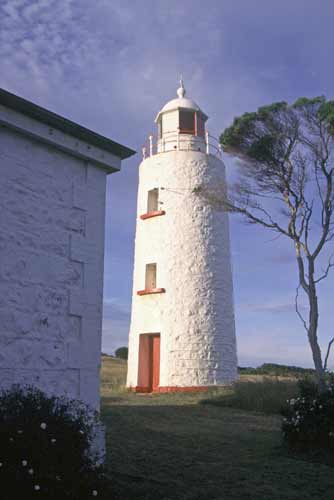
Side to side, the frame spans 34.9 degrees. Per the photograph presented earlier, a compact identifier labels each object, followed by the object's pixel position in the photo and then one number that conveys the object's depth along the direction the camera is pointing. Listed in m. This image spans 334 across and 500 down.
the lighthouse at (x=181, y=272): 17.83
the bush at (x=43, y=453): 4.23
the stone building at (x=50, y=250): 5.92
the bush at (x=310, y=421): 8.59
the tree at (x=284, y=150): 13.27
